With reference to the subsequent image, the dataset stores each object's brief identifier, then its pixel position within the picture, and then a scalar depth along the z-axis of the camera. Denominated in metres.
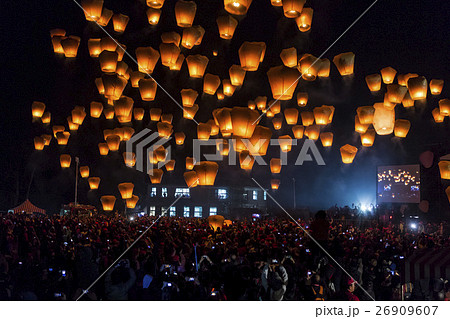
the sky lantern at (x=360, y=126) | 17.05
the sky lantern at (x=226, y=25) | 15.02
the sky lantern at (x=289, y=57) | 15.74
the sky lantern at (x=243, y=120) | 12.45
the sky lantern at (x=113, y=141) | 19.19
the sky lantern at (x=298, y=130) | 20.42
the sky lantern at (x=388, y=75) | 16.59
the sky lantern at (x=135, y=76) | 19.15
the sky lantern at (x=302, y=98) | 19.15
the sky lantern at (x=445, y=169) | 16.62
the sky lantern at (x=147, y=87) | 16.39
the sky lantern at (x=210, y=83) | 16.36
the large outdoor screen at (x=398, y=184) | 27.92
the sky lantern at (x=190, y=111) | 19.00
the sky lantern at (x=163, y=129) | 19.67
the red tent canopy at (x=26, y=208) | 27.10
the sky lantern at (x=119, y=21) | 17.52
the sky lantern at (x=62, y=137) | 21.66
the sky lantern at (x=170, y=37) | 16.28
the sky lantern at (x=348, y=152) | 16.67
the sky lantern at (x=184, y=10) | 14.36
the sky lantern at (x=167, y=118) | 22.17
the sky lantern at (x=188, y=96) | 17.00
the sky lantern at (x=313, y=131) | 18.70
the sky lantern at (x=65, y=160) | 23.04
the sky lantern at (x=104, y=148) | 21.84
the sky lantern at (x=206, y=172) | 15.73
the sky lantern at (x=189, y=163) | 24.70
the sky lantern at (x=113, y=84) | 15.86
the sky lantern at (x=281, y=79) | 13.06
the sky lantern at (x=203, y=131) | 18.94
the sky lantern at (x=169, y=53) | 15.98
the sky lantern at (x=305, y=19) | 14.95
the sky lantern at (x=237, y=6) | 12.63
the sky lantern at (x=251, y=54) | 13.20
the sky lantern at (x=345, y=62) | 14.88
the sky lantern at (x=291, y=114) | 18.06
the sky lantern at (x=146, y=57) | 15.66
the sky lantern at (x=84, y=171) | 24.98
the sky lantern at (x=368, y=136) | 17.72
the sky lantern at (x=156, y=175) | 21.20
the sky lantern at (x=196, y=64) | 15.84
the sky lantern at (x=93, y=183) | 22.41
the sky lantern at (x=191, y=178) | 18.16
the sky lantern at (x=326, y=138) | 19.02
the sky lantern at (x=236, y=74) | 16.52
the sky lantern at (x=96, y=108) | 19.17
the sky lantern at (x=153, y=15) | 16.75
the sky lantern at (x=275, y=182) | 32.63
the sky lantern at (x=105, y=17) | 16.38
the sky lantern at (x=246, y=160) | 18.28
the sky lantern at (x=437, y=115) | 17.48
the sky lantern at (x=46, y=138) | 21.97
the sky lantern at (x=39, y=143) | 21.70
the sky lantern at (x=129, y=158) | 21.40
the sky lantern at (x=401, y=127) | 16.39
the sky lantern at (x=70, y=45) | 16.58
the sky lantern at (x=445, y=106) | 16.94
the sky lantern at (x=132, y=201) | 20.41
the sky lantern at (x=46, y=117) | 21.59
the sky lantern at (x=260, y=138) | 13.73
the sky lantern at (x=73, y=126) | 20.42
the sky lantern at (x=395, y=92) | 16.05
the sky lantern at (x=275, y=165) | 21.84
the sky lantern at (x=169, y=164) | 24.86
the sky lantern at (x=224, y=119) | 12.89
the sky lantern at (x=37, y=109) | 20.04
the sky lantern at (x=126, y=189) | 19.28
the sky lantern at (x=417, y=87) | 15.02
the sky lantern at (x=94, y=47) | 17.20
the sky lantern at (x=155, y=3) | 15.25
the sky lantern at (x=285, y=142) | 20.61
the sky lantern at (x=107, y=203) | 20.18
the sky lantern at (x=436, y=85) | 16.80
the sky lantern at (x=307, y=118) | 18.86
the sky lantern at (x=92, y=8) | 15.30
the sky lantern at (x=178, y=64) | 16.91
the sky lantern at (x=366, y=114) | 16.42
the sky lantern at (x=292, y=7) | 13.05
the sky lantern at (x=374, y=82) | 16.23
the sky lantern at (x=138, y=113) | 21.45
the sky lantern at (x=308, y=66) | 16.16
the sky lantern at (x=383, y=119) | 15.71
